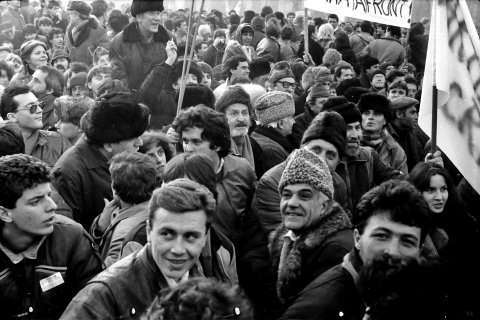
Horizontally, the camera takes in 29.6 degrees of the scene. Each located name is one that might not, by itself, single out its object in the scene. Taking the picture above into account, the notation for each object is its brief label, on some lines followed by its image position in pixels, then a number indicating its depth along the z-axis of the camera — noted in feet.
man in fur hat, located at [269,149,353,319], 14.98
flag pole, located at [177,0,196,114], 24.59
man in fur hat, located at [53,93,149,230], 19.36
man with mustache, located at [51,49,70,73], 38.99
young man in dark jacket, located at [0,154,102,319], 14.01
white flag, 18.42
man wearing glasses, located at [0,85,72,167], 23.21
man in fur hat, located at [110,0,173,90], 32.65
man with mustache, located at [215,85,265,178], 23.06
